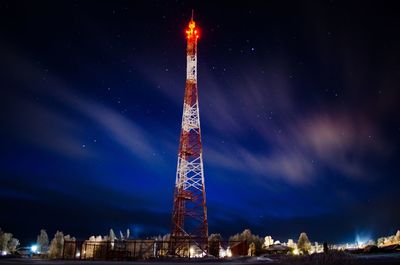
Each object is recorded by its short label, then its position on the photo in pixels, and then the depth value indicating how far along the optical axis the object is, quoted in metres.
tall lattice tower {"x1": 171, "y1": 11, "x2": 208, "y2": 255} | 43.00
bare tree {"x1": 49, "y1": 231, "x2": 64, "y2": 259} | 78.18
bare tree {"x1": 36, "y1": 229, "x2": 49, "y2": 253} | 123.12
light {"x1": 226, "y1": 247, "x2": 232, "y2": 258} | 46.33
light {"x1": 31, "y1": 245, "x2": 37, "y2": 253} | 115.73
